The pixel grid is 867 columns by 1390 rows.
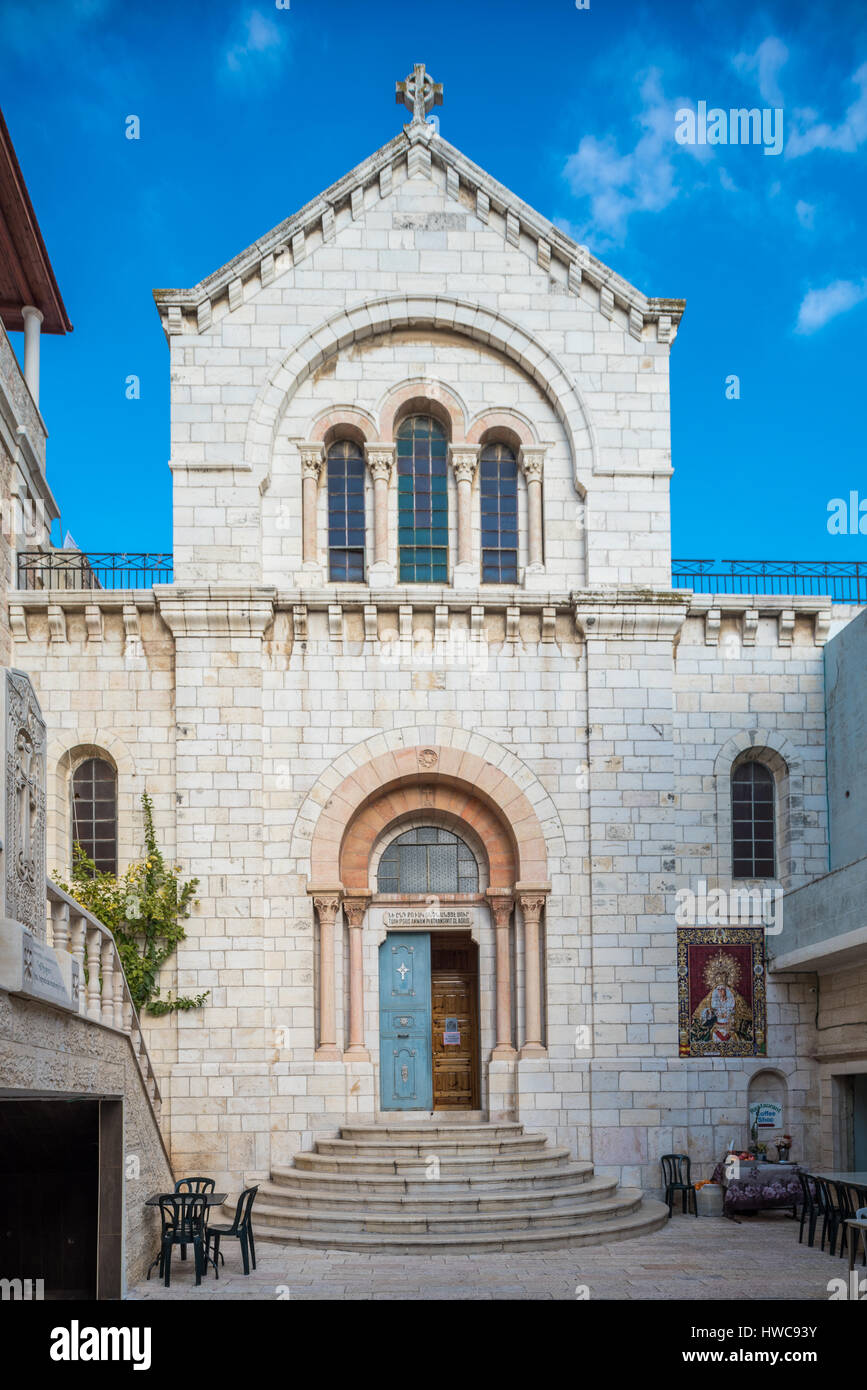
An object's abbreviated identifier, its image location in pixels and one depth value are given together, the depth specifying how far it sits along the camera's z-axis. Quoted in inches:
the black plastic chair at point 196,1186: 705.6
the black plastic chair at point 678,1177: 805.9
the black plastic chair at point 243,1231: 623.8
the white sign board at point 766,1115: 851.4
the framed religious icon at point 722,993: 851.4
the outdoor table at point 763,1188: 778.2
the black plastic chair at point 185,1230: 617.3
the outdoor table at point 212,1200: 629.6
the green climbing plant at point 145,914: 816.9
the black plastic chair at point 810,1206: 706.8
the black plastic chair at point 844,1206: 679.1
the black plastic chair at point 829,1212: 682.2
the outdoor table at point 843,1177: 660.7
